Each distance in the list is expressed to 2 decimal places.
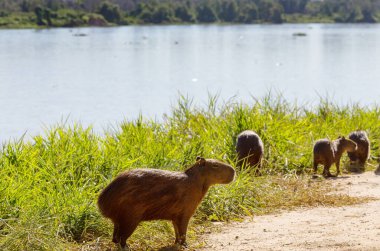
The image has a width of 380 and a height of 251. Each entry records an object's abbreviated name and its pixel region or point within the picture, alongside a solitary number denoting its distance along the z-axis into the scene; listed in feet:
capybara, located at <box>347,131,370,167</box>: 63.77
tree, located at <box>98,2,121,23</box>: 571.69
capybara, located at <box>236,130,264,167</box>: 58.23
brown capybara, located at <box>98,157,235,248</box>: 37.11
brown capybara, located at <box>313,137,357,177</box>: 59.62
